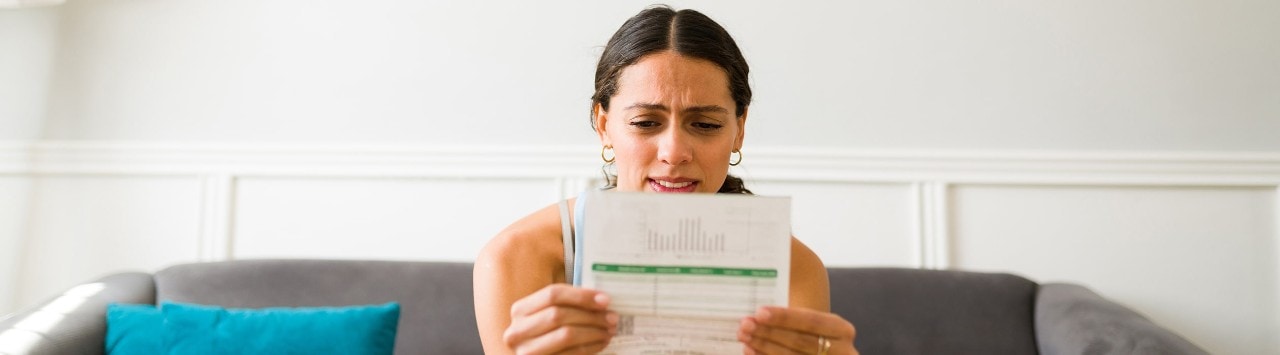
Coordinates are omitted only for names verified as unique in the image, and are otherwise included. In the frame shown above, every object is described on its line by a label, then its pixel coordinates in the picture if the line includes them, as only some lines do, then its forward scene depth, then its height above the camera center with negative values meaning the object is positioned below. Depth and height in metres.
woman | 1.32 +0.11
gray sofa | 2.05 -0.20
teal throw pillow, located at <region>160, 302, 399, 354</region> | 1.90 -0.25
